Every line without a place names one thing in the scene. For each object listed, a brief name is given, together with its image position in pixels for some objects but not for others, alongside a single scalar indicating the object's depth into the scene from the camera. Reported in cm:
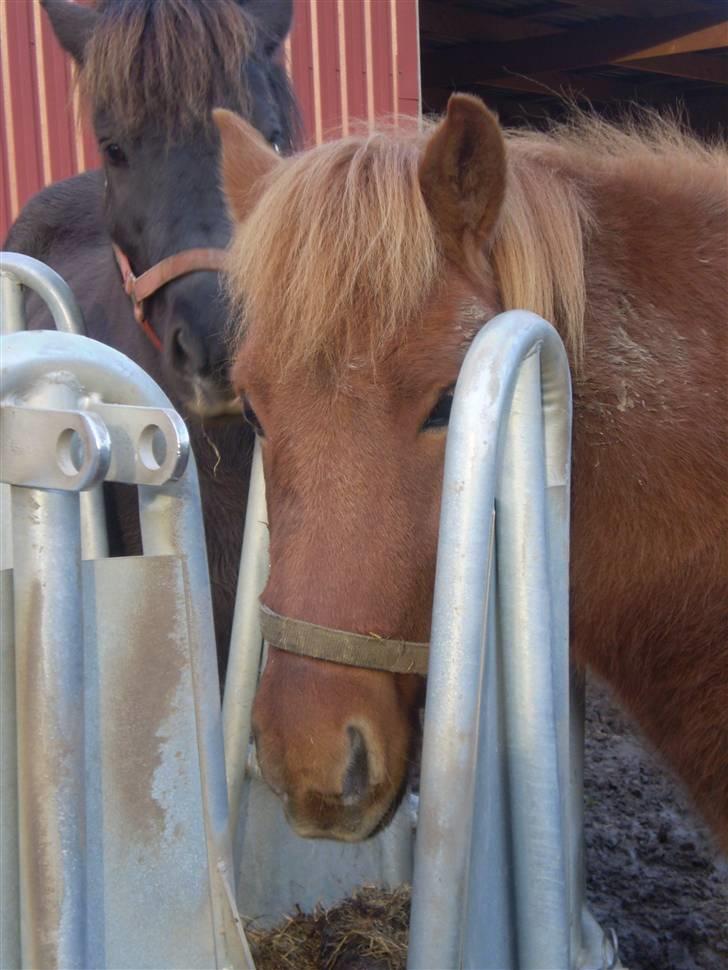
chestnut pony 139
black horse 261
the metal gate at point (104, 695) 85
